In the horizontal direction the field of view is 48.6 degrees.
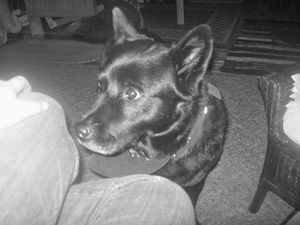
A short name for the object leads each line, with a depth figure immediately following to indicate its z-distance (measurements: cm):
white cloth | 114
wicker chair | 118
